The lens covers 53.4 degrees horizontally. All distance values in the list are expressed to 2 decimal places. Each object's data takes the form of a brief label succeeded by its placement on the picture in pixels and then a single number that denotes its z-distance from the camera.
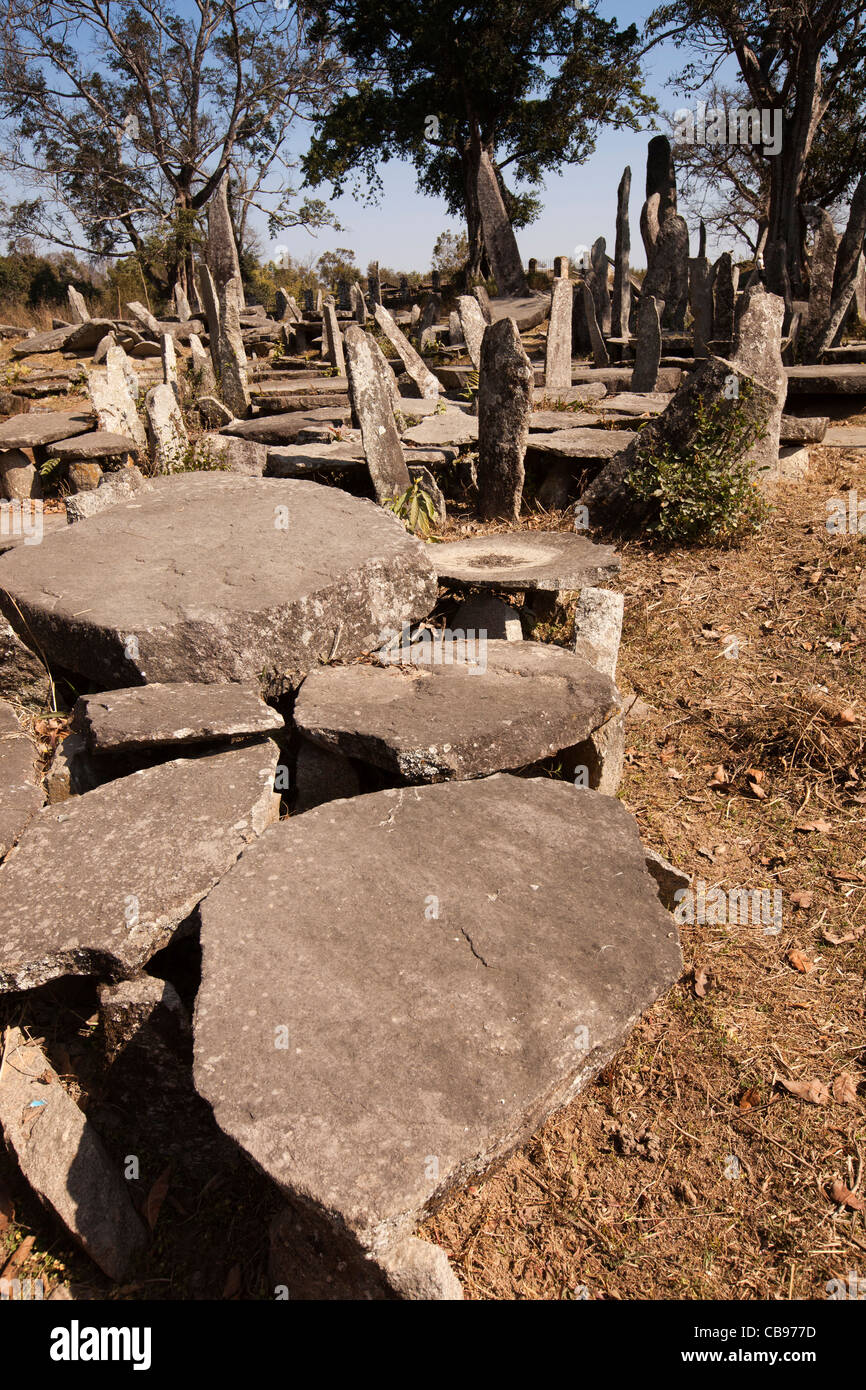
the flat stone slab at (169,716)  3.10
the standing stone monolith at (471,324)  9.35
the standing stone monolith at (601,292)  14.80
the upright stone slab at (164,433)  6.83
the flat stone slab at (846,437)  7.73
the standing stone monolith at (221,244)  14.13
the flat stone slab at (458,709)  3.09
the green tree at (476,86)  21.80
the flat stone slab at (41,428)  7.46
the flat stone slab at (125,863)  2.52
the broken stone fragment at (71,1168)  2.28
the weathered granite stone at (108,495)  5.23
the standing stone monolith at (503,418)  5.85
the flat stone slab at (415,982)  1.87
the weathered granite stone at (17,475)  7.59
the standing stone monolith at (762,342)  6.53
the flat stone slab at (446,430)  7.25
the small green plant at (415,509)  6.01
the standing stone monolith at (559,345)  9.60
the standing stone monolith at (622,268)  15.27
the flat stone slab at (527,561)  4.34
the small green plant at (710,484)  5.74
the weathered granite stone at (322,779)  3.37
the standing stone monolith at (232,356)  9.49
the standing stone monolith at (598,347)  11.85
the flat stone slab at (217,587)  3.55
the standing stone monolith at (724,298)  12.42
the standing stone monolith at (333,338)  12.30
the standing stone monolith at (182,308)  17.88
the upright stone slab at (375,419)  6.04
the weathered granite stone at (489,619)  4.45
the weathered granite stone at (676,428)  5.83
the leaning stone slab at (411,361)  9.32
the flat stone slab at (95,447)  7.27
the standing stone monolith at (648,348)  8.91
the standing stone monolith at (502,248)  19.22
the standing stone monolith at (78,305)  17.50
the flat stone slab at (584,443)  6.55
